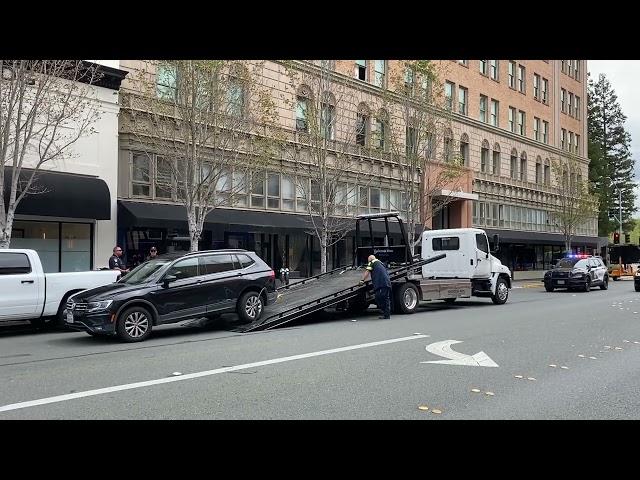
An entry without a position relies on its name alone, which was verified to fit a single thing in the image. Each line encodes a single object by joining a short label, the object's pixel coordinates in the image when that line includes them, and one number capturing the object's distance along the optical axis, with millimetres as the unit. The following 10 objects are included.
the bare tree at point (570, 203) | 44844
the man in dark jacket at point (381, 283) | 15250
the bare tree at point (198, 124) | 19109
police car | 28047
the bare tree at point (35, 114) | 15453
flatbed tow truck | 14547
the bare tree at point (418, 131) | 27406
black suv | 11591
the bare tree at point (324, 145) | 24219
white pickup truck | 12391
